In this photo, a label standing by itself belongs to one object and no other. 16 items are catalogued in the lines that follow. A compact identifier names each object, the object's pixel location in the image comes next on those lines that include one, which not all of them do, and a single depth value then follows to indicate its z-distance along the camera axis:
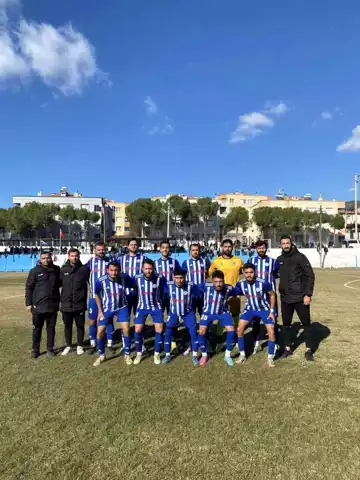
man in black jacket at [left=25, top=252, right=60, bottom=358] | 6.95
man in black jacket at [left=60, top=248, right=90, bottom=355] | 7.18
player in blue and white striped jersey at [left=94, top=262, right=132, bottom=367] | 6.61
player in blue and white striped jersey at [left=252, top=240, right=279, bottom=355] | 6.83
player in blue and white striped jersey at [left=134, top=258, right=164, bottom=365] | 6.60
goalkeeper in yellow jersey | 7.15
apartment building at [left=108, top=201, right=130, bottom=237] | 106.56
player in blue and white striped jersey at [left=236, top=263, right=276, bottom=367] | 6.45
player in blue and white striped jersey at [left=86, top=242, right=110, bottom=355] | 7.40
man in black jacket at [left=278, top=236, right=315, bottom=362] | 6.72
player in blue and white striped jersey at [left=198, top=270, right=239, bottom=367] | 6.43
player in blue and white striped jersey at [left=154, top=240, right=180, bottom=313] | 7.17
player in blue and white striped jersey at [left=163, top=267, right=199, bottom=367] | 6.55
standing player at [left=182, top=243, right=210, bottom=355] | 7.06
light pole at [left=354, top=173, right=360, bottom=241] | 52.97
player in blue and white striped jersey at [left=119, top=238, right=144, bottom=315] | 7.56
